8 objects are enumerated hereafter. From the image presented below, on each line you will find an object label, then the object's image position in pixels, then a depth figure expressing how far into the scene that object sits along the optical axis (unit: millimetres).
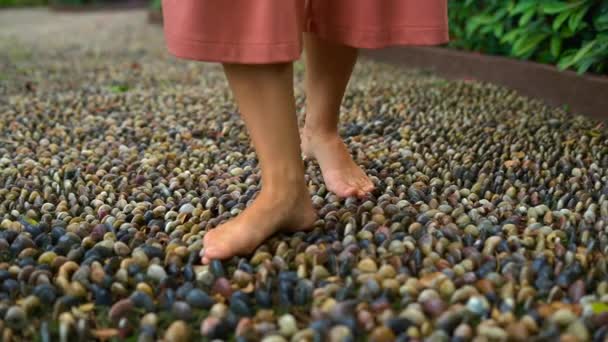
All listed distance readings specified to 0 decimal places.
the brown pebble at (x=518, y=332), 1139
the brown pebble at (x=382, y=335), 1152
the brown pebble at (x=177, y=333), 1178
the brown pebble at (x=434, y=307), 1236
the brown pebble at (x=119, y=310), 1271
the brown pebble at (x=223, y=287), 1346
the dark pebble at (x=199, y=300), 1300
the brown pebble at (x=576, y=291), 1291
